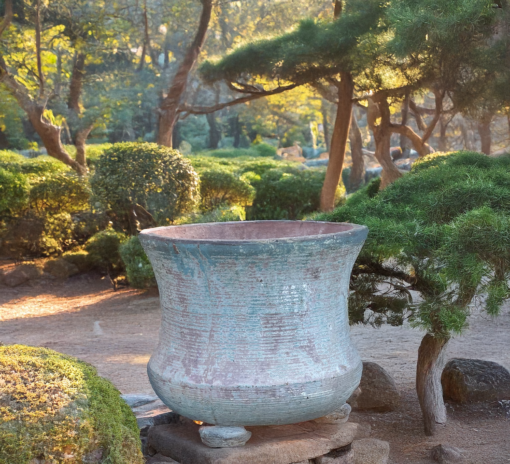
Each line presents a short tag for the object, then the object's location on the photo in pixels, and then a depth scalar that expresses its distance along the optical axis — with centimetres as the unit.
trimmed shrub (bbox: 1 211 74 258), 1042
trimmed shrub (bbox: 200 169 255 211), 1079
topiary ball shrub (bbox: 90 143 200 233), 901
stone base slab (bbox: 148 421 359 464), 270
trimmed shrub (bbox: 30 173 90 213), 1039
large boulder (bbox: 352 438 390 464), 308
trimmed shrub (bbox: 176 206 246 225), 891
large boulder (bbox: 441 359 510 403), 444
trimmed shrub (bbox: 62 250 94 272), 1018
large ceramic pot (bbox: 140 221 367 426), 260
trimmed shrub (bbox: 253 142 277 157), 2942
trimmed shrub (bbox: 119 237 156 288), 846
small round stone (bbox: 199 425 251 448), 271
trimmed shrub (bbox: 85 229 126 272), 966
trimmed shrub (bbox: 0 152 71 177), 1105
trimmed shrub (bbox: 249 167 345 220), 1281
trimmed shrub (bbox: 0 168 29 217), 994
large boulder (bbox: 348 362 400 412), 434
